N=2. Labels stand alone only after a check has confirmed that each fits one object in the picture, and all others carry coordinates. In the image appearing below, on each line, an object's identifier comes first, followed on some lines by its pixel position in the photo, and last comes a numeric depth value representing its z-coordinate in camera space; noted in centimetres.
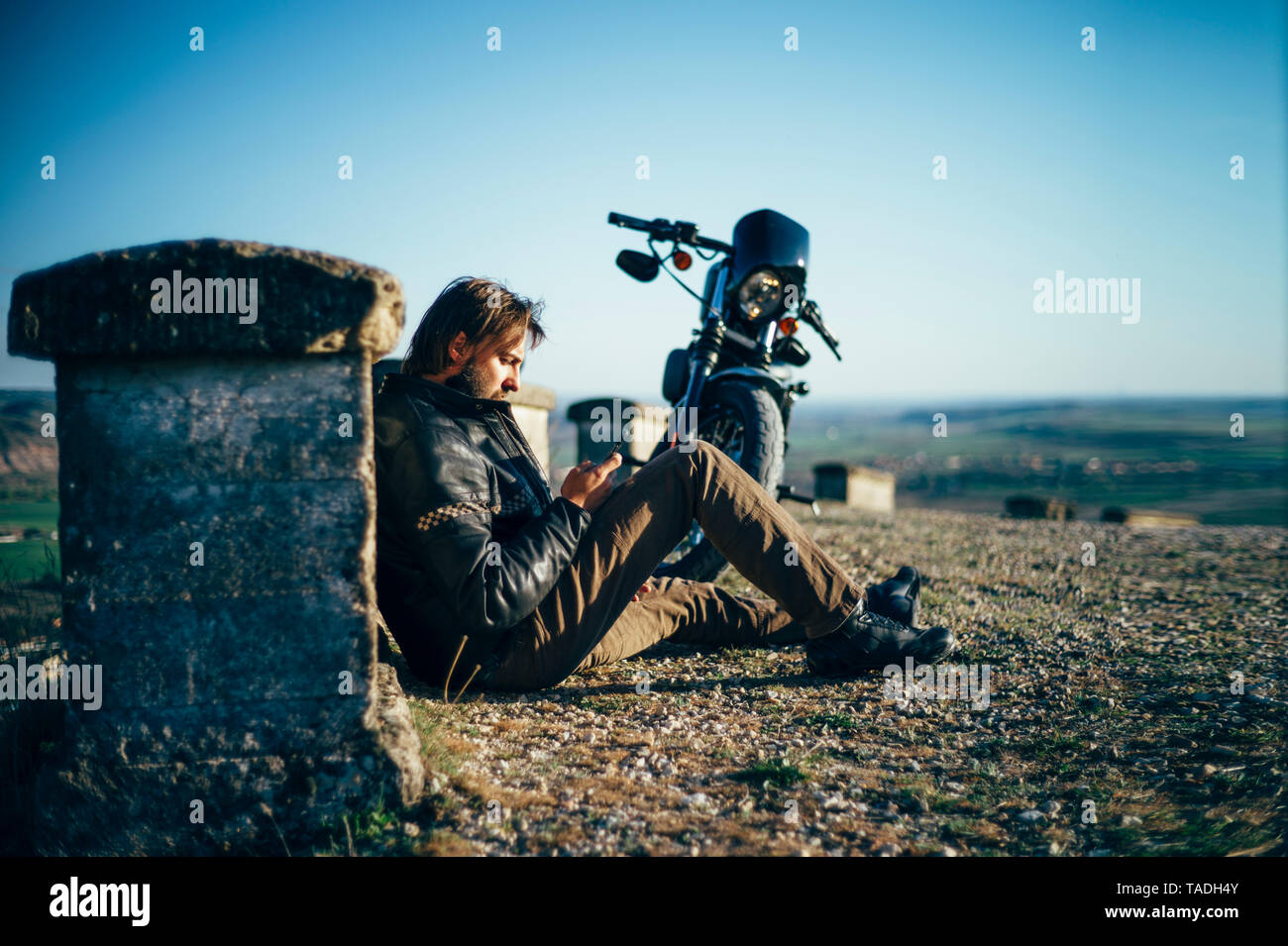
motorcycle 460
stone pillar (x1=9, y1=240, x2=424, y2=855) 183
